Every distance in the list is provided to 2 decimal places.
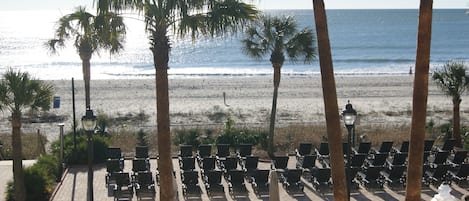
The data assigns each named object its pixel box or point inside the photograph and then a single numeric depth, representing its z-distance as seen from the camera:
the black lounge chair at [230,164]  16.89
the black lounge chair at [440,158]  17.22
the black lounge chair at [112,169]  16.41
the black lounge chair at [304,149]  18.53
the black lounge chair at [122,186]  15.26
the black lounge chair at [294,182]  15.85
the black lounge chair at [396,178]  16.17
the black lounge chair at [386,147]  18.38
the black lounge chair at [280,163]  17.00
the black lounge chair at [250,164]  17.00
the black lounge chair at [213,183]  15.55
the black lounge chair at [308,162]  17.34
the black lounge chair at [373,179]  16.06
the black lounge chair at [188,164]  16.88
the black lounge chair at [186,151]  17.94
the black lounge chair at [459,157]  17.19
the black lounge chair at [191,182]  15.51
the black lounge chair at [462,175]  16.33
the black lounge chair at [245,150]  18.39
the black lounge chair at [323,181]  15.94
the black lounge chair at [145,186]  15.36
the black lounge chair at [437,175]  16.14
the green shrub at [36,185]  14.98
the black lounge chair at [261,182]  15.70
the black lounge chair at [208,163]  16.81
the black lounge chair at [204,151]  18.23
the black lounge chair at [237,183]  15.66
